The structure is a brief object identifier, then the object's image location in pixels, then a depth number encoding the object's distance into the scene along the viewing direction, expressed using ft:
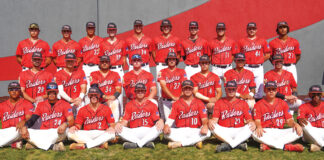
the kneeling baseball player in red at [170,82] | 23.02
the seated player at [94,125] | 19.45
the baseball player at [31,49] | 25.73
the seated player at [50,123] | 19.36
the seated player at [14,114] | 19.88
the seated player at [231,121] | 18.94
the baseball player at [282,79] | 22.52
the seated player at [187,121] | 19.56
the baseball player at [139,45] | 26.03
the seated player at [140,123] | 19.65
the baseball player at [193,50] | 25.35
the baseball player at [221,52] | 25.14
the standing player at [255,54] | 25.03
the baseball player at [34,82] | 23.03
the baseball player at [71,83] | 22.79
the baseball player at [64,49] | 25.88
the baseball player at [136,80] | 23.00
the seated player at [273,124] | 18.86
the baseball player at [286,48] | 25.28
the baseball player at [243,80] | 22.50
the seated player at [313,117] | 18.97
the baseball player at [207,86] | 22.29
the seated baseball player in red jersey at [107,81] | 22.90
